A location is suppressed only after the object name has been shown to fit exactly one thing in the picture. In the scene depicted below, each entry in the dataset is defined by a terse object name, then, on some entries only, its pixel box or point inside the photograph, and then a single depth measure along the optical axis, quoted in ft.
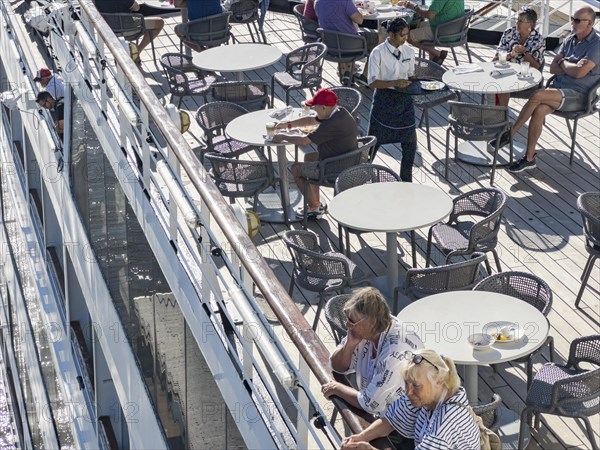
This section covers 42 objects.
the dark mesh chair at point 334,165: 27.14
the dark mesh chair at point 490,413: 17.65
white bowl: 18.60
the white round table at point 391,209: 23.30
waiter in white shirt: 29.19
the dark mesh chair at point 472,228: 23.86
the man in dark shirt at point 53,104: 29.09
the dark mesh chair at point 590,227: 23.97
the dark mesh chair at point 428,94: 31.99
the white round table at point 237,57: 35.40
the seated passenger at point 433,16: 38.47
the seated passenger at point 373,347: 13.33
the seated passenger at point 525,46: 32.76
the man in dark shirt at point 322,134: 26.66
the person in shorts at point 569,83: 31.01
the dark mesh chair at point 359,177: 25.81
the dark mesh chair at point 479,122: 29.89
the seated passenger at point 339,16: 37.27
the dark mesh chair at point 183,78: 34.91
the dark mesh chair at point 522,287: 20.85
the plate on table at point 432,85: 31.65
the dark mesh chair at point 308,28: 39.52
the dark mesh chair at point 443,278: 21.43
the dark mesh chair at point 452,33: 38.29
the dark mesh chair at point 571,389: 18.52
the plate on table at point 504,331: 18.85
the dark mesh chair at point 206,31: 39.50
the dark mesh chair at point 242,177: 27.58
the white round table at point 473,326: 18.61
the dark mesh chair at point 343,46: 37.19
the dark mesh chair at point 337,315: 20.13
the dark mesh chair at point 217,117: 30.76
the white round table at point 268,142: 28.43
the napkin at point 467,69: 32.63
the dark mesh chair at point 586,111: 31.42
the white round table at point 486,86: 30.99
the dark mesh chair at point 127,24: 40.34
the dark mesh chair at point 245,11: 42.00
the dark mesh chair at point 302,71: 35.27
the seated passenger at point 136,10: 40.60
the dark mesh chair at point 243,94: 33.12
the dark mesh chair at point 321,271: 22.40
